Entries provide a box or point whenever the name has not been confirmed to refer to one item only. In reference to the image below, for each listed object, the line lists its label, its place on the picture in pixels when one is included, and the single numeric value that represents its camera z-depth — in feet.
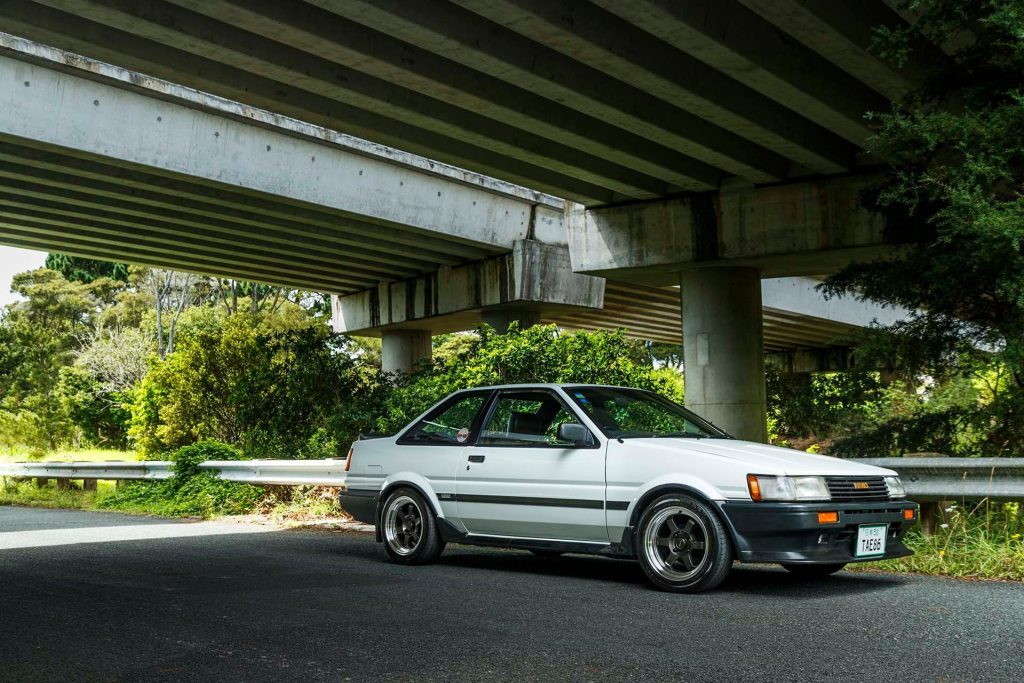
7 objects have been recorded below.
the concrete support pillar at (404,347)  105.29
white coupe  22.70
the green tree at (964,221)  33.83
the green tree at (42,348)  112.06
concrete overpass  34.40
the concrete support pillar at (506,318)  89.15
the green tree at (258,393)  69.77
